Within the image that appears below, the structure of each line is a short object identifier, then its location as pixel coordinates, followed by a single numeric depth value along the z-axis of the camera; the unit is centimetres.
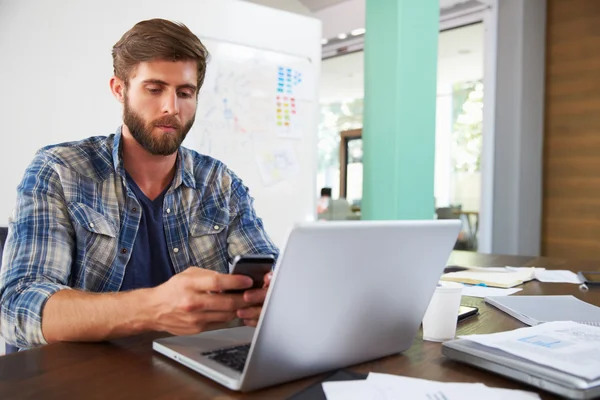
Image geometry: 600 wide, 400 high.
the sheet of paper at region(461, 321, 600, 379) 68
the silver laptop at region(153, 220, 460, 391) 62
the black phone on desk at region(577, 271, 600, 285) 155
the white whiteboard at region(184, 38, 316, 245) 266
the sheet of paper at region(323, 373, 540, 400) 63
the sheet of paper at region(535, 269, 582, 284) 160
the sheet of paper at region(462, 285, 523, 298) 132
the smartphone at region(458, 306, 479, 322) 105
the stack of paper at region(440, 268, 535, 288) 147
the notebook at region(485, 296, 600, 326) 102
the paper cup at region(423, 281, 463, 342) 89
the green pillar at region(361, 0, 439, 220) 302
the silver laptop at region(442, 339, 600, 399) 63
